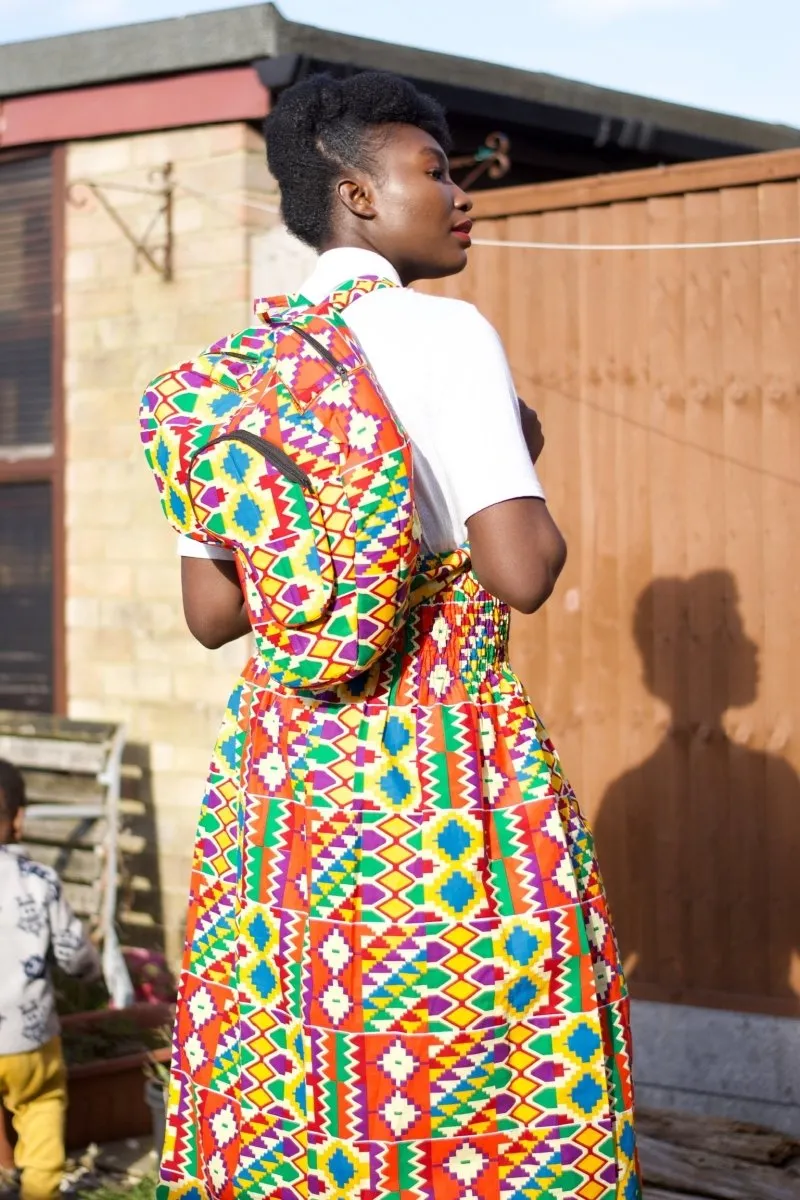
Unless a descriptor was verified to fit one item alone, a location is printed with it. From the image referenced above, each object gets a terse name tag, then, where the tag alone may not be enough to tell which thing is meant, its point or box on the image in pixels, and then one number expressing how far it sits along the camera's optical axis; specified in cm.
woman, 393
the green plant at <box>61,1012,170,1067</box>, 990
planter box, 957
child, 849
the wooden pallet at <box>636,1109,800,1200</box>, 799
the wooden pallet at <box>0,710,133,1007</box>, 1132
